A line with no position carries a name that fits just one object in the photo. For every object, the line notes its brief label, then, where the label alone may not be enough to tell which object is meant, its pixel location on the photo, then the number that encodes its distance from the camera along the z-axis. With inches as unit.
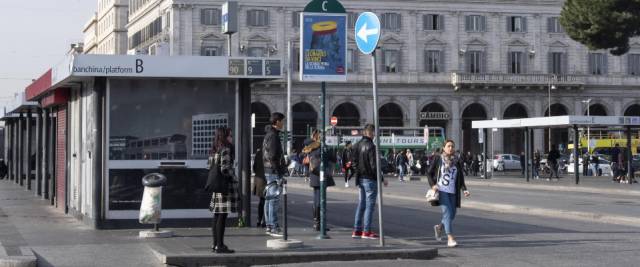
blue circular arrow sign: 518.6
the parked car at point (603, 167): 2323.0
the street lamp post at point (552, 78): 3342.0
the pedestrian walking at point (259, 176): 572.7
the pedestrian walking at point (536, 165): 2027.8
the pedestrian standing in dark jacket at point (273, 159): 570.6
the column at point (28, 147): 1253.7
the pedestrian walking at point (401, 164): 2078.7
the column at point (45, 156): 992.2
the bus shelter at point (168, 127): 621.9
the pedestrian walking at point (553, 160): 1850.4
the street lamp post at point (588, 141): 2618.1
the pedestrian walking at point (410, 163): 2272.4
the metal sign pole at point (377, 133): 523.5
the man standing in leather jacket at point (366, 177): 571.8
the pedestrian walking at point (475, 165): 2591.0
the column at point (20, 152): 1374.3
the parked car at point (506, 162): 2839.6
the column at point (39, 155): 1088.0
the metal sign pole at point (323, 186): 559.2
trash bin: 564.0
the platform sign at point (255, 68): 623.5
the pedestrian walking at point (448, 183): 558.9
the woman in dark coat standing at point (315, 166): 631.8
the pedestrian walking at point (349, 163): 598.9
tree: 1525.6
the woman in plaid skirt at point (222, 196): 489.7
